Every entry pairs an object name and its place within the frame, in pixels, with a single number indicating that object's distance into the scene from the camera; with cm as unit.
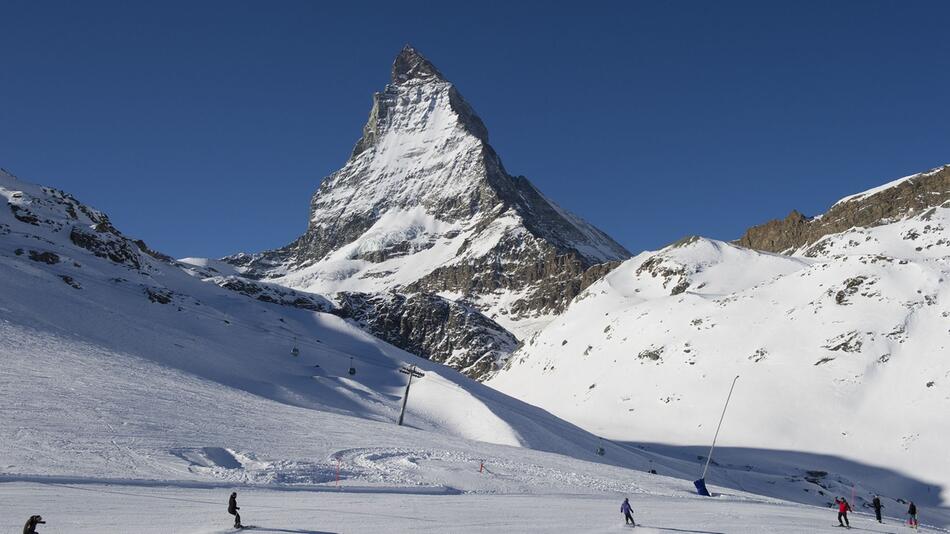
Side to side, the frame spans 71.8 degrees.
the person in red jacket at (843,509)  2652
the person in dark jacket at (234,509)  1861
